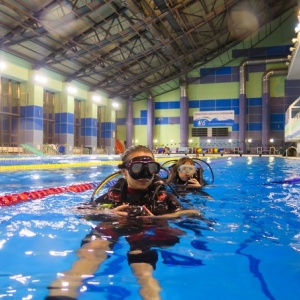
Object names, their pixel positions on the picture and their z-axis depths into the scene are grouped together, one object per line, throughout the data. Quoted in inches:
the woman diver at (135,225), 65.1
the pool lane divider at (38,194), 166.2
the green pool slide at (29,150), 834.2
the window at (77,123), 1139.9
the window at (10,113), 848.9
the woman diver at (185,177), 188.6
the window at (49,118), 995.9
